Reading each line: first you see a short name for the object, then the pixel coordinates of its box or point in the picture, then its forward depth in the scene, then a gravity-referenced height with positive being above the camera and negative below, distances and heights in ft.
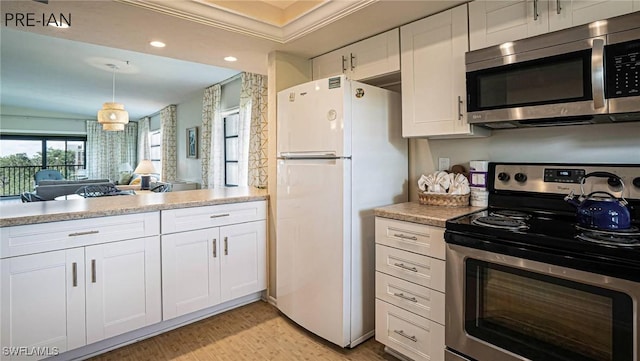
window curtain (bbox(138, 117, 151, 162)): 31.04 +4.04
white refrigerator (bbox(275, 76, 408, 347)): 6.73 -0.28
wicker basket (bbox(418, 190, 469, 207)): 6.67 -0.44
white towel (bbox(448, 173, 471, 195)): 6.71 -0.14
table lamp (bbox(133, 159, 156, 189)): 19.70 +0.74
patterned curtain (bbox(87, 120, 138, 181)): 32.45 +3.28
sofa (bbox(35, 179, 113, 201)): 16.05 -0.39
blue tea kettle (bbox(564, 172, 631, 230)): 4.45 -0.49
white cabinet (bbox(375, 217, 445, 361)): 5.64 -2.04
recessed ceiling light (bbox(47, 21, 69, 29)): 6.81 +3.34
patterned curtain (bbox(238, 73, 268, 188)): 14.17 +2.51
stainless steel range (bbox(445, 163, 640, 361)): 3.85 -1.27
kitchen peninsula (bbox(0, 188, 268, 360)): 5.81 -1.80
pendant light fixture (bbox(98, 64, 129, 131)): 16.42 +3.39
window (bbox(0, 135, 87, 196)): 28.96 +2.25
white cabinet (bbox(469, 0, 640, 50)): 4.72 +2.58
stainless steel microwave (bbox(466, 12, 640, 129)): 4.41 +1.53
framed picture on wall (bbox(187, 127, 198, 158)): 21.65 +2.60
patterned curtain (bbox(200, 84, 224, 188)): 18.39 +2.41
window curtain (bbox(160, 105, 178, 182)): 24.73 +2.84
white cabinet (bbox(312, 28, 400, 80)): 7.30 +2.96
